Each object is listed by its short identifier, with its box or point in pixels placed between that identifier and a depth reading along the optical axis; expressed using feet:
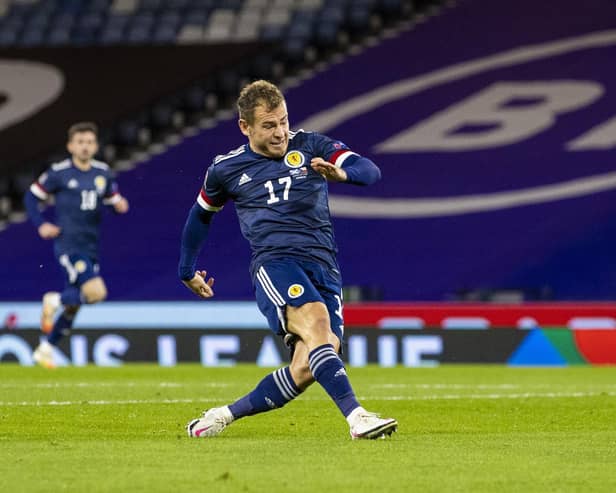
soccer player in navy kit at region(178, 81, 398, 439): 49.49
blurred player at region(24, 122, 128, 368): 103.81
